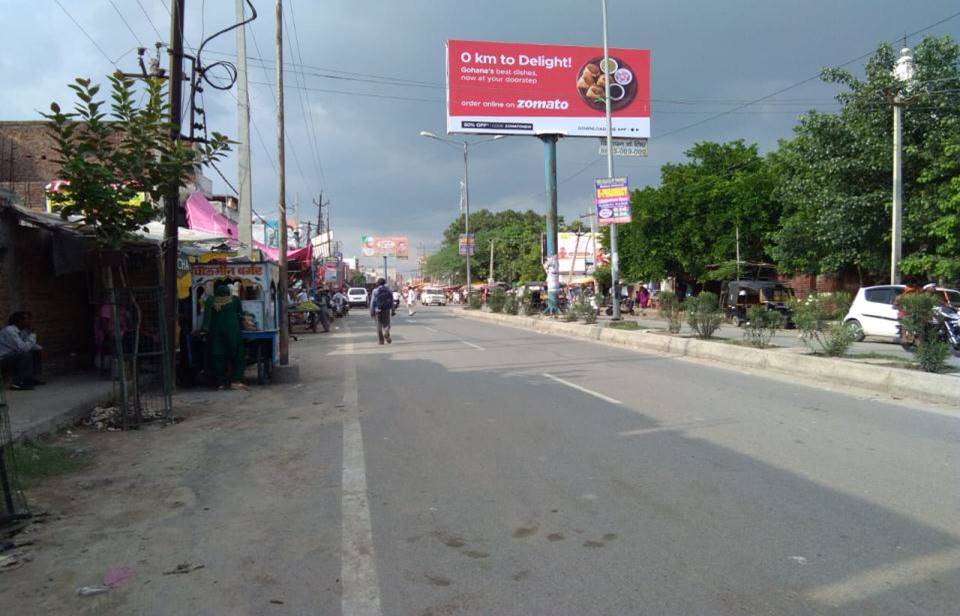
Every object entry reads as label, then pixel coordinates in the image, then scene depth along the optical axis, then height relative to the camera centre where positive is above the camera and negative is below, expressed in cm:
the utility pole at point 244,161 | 1775 +333
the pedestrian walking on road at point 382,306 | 1928 -47
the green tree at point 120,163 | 747 +146
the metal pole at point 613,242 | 2244 +144
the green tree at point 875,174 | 2211 +390
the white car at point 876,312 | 1753 -71
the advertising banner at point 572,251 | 6336 +331
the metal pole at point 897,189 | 2142 +293
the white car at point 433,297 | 6888 -83
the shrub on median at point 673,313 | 1747 -68
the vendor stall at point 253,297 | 1158 -10
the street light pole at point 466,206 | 4727 +567
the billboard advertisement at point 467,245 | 4797 +301
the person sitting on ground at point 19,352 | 986 -85
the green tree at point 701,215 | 3291 +357
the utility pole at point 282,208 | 1301 +180
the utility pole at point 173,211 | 998 +115
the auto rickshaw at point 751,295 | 2589 -37
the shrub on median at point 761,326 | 1370 -80
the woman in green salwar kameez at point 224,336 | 1055 -70
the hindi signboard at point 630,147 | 3056 +619
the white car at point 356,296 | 6031 -58
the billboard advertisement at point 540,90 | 2898 +843
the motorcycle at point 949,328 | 1156 -79
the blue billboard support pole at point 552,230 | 2880 +239
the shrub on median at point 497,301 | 3397 -64
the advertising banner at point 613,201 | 2238 +278
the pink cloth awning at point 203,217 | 1723 +187
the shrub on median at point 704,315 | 1603 -67
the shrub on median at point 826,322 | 1180 -64
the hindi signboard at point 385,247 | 10044 +611
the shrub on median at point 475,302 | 4109 -82
